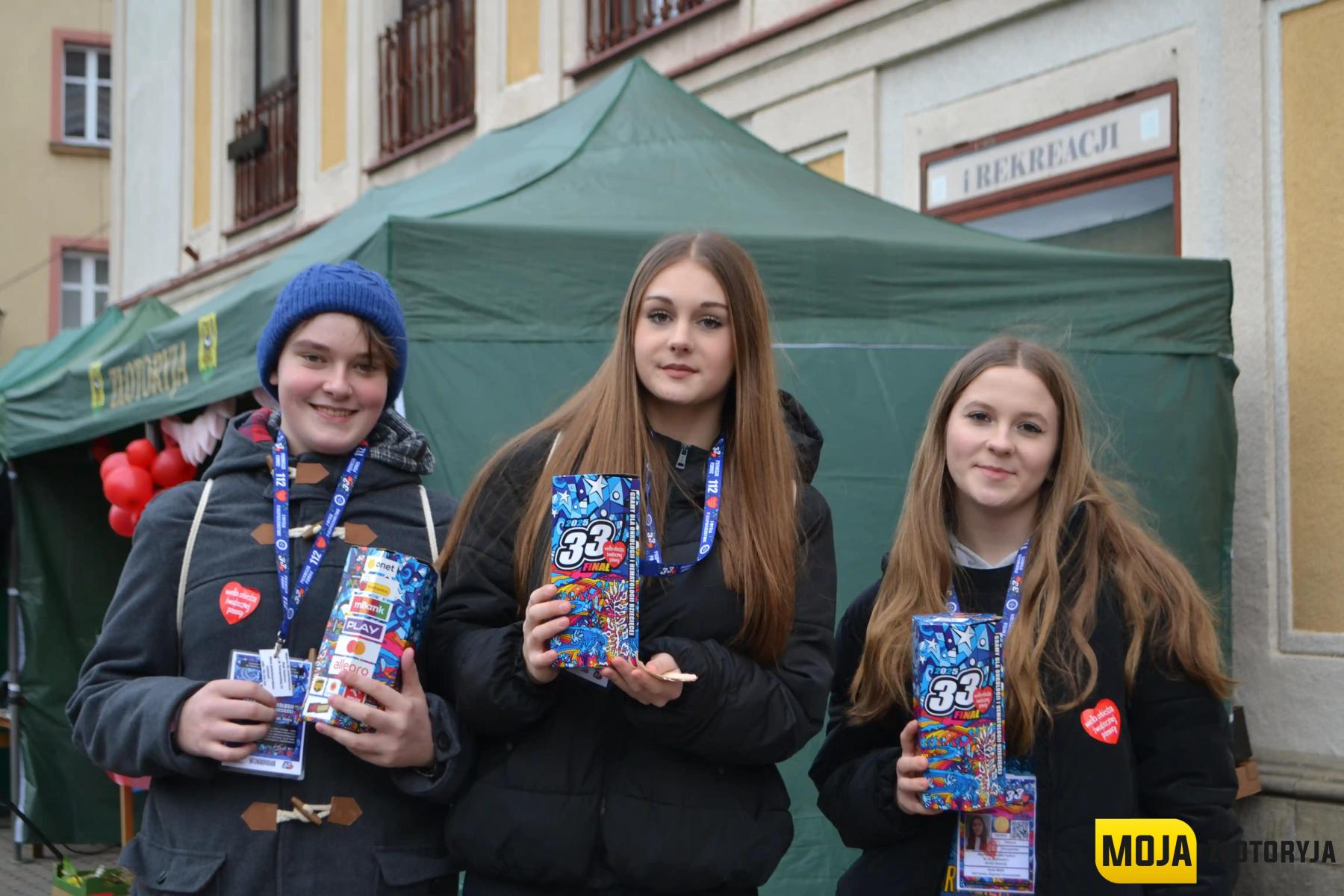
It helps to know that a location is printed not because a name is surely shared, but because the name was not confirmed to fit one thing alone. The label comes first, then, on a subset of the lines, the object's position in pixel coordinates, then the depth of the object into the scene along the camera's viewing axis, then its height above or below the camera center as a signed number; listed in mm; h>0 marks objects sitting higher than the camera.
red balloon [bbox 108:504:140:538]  6617 -150
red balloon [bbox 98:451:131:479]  6426 +101
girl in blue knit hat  2154 -237
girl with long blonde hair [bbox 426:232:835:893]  2100 -210
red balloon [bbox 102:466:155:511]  6270 -2
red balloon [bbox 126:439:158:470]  6301 +136
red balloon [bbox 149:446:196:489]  6152 +70
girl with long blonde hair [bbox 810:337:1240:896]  2275 -261
